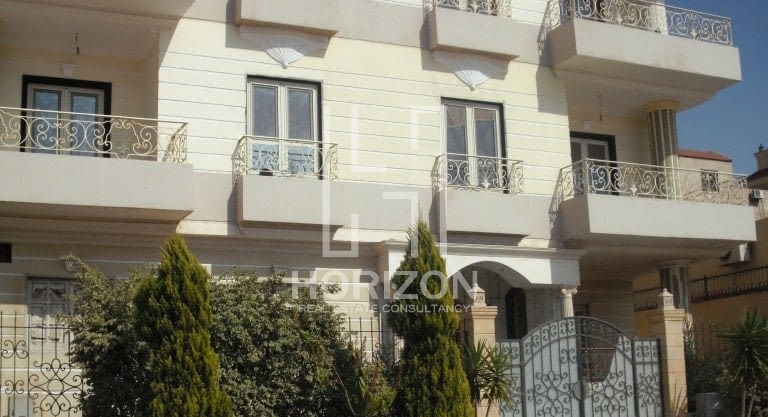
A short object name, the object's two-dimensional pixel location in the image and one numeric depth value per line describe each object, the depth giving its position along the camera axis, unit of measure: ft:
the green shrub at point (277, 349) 33.91
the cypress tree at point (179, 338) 31.17
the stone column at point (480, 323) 37.55
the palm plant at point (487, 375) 36.40
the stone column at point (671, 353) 41.55
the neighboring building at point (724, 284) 57.52
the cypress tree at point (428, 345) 34.78
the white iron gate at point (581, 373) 39.09
